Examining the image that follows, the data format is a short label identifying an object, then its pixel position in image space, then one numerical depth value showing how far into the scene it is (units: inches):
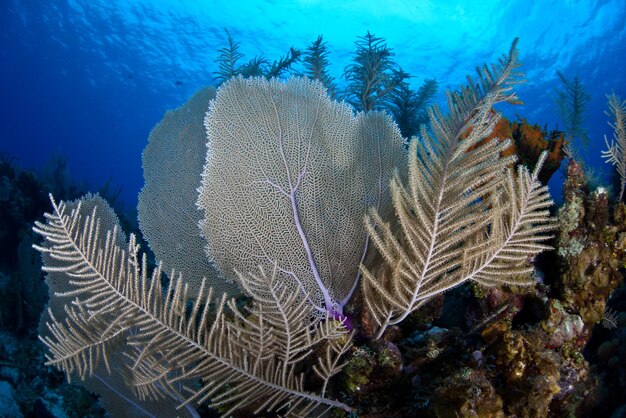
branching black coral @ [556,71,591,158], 196.4
